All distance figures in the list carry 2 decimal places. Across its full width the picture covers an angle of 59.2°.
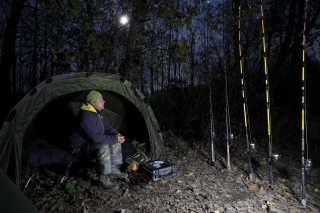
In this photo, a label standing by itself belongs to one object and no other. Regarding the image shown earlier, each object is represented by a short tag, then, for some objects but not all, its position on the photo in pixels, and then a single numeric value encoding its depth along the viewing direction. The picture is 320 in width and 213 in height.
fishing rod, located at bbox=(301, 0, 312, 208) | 4.04
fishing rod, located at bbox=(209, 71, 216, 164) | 5.87
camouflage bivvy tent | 4.32
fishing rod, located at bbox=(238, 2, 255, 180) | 4.99
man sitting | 4.58
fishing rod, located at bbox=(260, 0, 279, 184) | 4.57
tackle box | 4.84
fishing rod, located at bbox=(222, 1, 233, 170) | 5.52
